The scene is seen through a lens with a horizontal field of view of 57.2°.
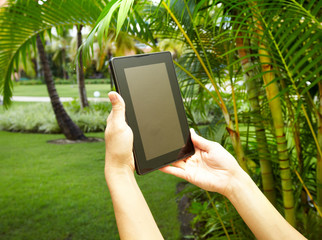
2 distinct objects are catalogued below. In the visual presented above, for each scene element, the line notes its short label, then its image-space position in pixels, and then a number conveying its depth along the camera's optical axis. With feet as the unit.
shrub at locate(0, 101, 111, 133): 17.58
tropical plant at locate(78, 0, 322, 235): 3.37
